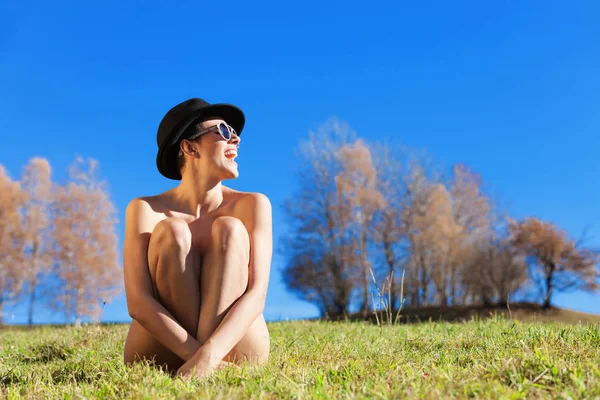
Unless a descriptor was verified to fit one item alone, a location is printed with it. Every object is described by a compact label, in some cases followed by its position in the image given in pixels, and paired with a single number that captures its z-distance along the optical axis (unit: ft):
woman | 11.07
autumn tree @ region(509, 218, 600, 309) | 57.36
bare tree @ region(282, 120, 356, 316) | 63.72
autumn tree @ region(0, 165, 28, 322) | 63.82
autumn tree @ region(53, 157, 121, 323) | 60.23
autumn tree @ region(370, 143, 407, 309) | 64.90
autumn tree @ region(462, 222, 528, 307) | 58.08
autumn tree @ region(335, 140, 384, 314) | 63.52
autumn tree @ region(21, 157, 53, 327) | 63.52
